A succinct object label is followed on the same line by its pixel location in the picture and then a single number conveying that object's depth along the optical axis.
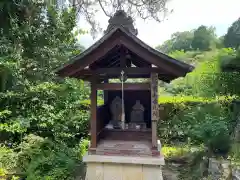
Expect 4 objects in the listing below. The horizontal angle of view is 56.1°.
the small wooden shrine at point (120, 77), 3.27
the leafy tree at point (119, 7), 8.69
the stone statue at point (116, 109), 4.30
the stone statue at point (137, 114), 4.32
